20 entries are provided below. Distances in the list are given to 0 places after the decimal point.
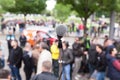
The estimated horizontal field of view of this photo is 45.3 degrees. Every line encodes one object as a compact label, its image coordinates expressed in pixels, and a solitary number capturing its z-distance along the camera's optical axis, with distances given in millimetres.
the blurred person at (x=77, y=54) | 5090
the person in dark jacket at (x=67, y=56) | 4441
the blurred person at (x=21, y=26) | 14537
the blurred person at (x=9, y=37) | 6015
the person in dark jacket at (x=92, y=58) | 4508
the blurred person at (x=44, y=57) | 3262
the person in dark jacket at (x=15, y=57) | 4355
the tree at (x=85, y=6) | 8286
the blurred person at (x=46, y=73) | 2586
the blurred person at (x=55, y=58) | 4557
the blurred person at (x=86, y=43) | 5654
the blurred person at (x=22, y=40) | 8037
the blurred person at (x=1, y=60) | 4021
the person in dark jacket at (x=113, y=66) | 3558
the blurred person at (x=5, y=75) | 1916
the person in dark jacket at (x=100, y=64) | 4178
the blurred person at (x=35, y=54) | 4198
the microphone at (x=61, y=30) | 2725
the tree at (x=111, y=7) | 8377
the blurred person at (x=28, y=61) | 4299
